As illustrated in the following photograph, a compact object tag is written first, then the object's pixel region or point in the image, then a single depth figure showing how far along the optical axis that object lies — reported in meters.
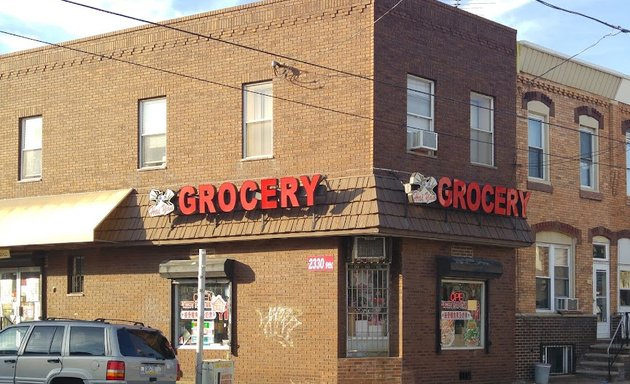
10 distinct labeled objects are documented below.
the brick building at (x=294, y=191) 19.50
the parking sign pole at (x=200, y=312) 15.73
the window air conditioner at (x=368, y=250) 19.30
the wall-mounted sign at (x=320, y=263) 19.42
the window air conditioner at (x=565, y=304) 24.84
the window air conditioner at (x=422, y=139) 20.02
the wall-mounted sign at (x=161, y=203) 21.23
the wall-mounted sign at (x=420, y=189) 19.27
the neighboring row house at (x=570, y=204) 24.17
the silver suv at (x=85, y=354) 14.94
